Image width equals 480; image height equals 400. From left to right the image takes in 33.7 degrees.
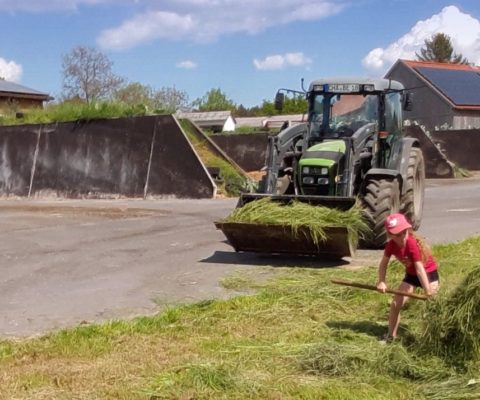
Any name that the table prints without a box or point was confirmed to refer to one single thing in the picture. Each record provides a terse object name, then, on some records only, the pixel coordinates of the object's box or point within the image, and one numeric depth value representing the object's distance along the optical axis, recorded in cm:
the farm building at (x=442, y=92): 4841
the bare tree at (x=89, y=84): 5712
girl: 652
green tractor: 1067
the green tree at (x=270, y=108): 7332
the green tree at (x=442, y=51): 8638
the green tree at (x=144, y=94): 5720
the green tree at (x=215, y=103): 10059
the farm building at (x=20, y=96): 4494
